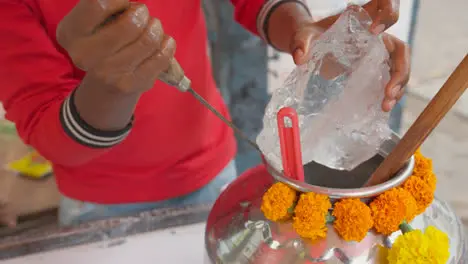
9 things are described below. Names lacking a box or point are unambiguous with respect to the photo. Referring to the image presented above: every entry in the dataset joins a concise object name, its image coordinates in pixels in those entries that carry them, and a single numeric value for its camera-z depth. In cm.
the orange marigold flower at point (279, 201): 38
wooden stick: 35
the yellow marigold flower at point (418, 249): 36
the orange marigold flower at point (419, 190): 39
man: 44
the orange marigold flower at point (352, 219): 36
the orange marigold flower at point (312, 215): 37
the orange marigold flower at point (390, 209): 37
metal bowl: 38
